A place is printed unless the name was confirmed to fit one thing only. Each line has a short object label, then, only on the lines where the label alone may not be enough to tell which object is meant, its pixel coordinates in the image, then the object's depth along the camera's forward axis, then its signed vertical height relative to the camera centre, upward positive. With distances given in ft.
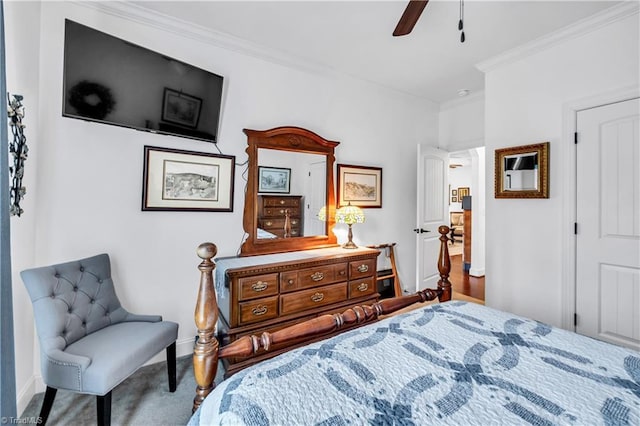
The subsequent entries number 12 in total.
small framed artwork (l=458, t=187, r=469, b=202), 30.11 +2.70
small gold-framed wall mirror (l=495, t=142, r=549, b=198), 8.50 +1.48
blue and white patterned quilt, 2.60 -1.74
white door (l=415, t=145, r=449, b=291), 12.01 +0.38
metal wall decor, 5.02 +1.09
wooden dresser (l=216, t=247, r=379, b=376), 7.02 -2.01
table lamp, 9.87 -0.01
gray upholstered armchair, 4.81 -2.43
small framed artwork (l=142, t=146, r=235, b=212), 7.48 +0.89
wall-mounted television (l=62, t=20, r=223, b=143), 5.97 +2.92
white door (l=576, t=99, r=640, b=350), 7.10 -0.09
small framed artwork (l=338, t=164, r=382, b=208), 10.76 +1.17
